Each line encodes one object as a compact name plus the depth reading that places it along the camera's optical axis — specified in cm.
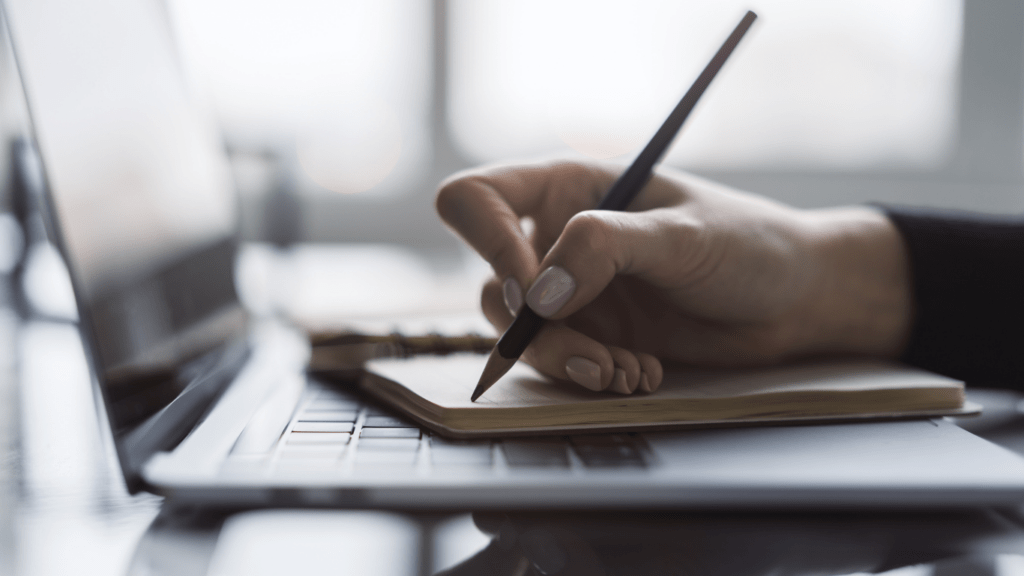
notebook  28
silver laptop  22
